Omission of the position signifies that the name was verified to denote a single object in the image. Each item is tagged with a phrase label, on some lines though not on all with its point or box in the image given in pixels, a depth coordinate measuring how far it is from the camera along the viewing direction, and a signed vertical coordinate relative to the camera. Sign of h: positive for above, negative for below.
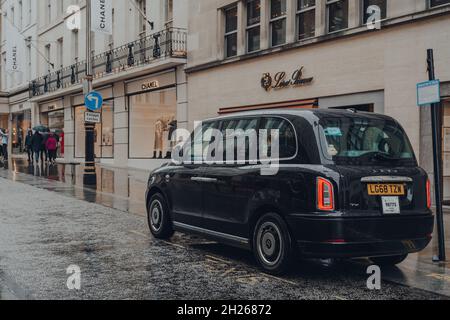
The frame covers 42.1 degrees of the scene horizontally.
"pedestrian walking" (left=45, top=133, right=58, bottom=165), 29.97 +0.92
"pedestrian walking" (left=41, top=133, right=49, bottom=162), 29.61 +1.08
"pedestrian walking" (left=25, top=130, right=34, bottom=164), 30.31 +1.05
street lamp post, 18.36 +0.90
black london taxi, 5.83 -0.30
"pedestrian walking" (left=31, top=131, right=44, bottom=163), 28.23 +0.92
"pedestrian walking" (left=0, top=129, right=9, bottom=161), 30.95 +1.02
